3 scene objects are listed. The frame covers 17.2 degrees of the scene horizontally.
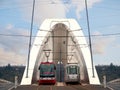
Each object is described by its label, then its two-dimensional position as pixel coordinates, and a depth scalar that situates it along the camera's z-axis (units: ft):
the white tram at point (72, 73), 216.33
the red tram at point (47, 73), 208.06
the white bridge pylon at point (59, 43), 252.83
